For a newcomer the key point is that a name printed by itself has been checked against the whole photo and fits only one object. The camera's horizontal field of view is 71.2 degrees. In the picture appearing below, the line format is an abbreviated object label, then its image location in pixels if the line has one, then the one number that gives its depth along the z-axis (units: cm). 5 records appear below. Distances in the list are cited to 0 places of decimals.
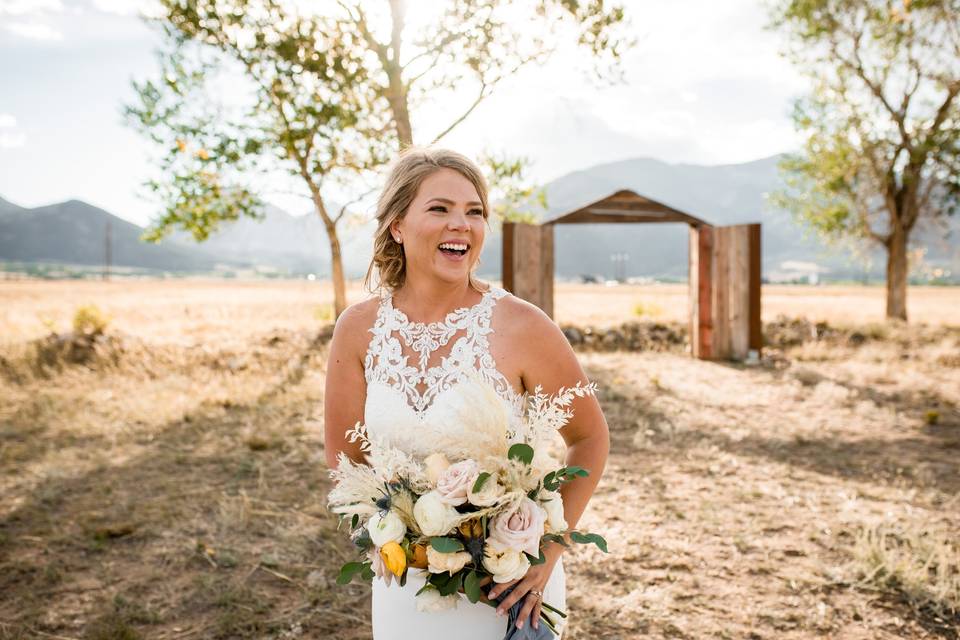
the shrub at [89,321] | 1353
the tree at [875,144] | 1748
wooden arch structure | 1314
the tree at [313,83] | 1164
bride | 220
